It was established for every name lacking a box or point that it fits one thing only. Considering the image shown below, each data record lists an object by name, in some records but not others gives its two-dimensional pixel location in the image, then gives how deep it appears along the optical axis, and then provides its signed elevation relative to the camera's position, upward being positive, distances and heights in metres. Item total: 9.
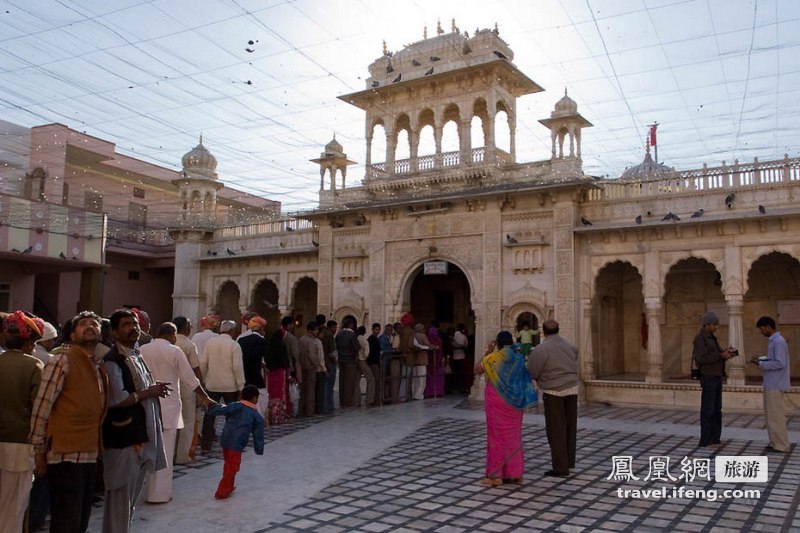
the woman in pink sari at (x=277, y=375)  10.36 -0.80
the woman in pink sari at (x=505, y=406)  6.70 -0.82
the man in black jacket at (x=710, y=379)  8.72 -0.67
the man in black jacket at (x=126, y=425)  4.32 -0.68
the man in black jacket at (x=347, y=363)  12.84 -0.71
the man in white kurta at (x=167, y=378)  5.92 -0.49
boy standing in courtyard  6.16 -1.02
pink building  18.03 +3.44
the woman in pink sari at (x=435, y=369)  14.71 -0.94
